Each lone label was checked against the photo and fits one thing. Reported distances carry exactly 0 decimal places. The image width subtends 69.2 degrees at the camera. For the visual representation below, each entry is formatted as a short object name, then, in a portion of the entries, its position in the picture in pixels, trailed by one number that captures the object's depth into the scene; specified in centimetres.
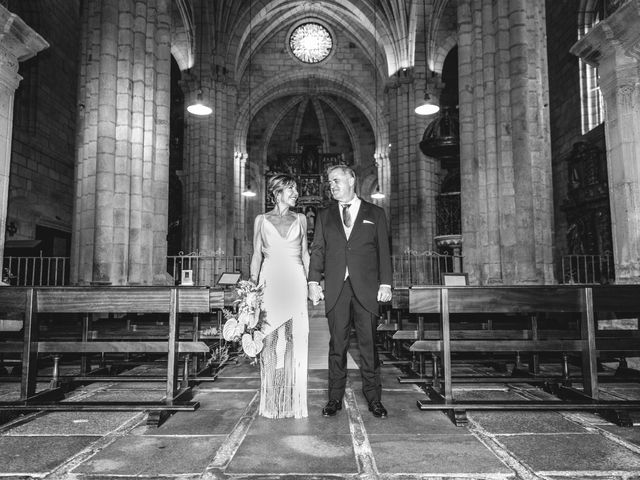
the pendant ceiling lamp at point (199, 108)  1130
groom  338
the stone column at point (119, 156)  841
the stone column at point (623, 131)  517
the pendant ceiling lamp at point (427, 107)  1174
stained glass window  2473
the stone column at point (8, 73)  512
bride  334
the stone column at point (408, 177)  1675
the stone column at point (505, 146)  753
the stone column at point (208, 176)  1572
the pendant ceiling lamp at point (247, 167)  1944
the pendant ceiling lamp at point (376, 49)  1991
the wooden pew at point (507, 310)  329
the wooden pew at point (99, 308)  338
